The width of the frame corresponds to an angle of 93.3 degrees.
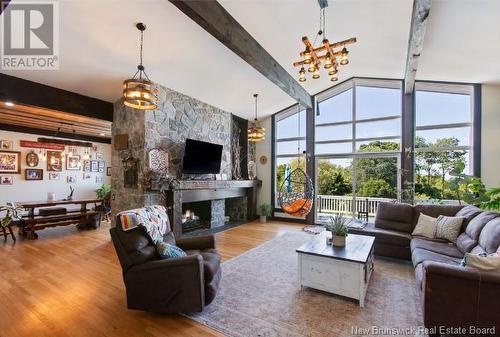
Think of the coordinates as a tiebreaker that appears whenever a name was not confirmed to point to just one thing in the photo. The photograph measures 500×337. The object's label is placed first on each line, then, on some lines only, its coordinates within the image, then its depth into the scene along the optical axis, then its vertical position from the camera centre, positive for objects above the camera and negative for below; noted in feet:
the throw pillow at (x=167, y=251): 7.80 -2.83
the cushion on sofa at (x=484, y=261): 6.52 -2.59
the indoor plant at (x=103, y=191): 25.53 -2.63
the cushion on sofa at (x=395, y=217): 13.79 -2.91
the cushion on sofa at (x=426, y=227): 12.37 -3.10
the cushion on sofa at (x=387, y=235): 12.56 -3.68
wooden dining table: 17.02 -4.04
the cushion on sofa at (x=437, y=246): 10.08 -3.57
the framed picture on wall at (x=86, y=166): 27.76 +0.08
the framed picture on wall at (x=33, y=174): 23.00 -0.76
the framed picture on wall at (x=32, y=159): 23.12 +0.74
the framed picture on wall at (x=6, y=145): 21.49 +1.98
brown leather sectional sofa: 6.31 -3.44
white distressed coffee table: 8.55 -3.84
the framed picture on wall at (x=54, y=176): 24.86 -1.01
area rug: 7.25 -4.92
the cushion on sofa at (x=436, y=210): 13.14 -2.34
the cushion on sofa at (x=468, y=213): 11.57 -2.22
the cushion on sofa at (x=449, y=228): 11.58 -2.94
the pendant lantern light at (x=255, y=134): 18.75 +2.71
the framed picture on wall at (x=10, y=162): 21.49 +0.40
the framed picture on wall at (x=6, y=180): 21.44 -1.27
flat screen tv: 17.11 +0.78
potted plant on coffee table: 10.23 -2.78
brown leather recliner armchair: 7.36 -3.51
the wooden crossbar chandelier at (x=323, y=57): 9.96 +4.90
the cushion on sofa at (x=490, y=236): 8.41 -2.53
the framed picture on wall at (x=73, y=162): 26.20 +0.51
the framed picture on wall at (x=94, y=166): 28.45 +0.09
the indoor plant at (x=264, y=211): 23.89 -4.39
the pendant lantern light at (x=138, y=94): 9.47 +2.99
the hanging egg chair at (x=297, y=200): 14.64 -2.08
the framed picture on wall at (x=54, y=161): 24.73 +0.58
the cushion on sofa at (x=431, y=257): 9.15 -3.55
